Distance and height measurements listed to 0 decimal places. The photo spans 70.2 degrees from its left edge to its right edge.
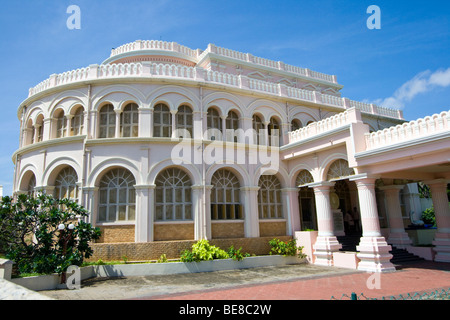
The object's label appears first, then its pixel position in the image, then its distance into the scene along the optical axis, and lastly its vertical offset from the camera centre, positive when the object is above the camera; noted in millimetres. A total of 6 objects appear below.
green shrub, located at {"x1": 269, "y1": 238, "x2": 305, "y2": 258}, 14719 -1448
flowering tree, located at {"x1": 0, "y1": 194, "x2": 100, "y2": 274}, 10156 -309
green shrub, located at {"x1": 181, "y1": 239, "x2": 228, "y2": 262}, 12719 -1342
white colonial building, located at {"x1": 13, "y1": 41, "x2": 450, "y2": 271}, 13531 +2654
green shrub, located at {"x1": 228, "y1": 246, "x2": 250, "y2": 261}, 13430 -1510
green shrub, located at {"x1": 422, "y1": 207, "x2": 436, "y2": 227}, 19984 -354
